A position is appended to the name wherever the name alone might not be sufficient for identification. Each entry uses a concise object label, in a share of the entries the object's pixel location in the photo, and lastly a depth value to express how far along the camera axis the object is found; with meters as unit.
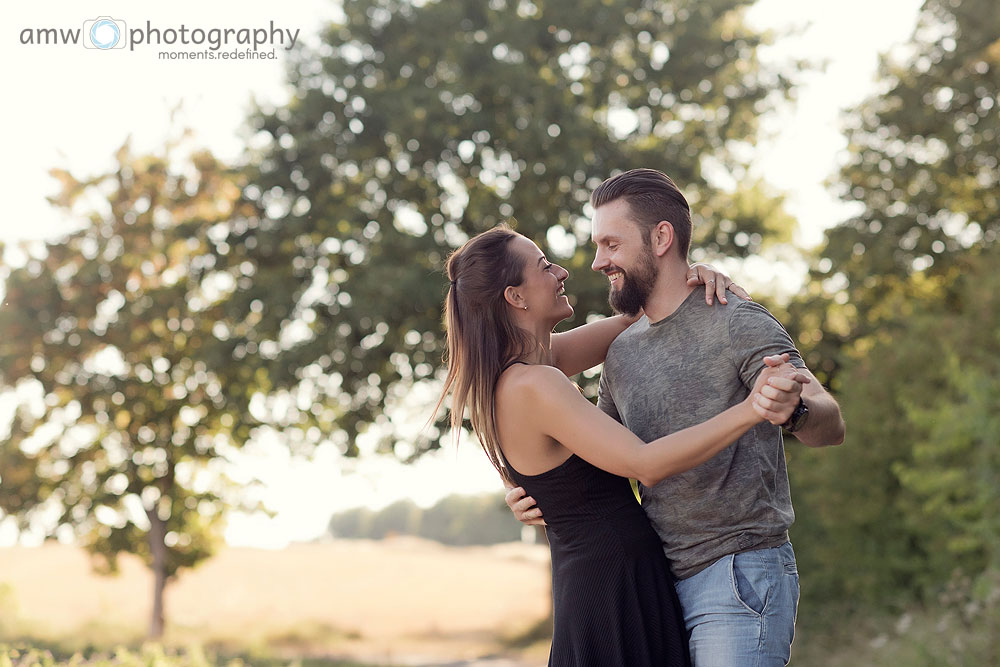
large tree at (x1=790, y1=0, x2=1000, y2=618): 12.13
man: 3.58
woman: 3.65
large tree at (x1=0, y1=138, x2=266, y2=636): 19.92
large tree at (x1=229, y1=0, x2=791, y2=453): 18.72
